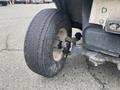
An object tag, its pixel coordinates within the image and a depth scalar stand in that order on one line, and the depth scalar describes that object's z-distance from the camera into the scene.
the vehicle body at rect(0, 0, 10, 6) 13.62
